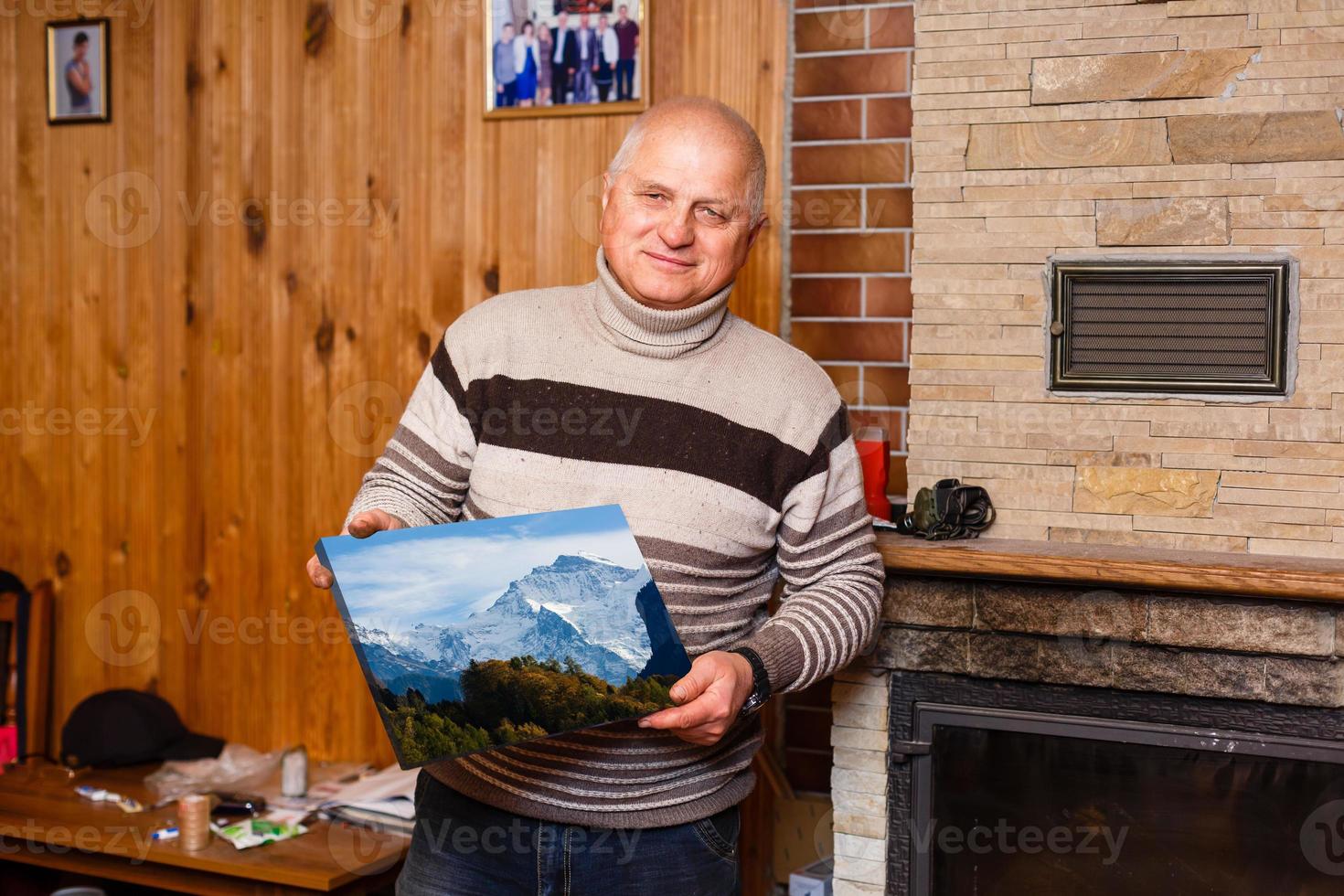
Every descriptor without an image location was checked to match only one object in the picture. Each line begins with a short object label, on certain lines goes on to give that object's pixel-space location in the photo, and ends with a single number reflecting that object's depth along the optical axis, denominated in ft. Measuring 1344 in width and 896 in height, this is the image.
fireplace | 5.77
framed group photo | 7.67
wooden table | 6.95
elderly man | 4.37
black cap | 8.45
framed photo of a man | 8.82
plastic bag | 8.20
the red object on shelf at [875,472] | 6.67
